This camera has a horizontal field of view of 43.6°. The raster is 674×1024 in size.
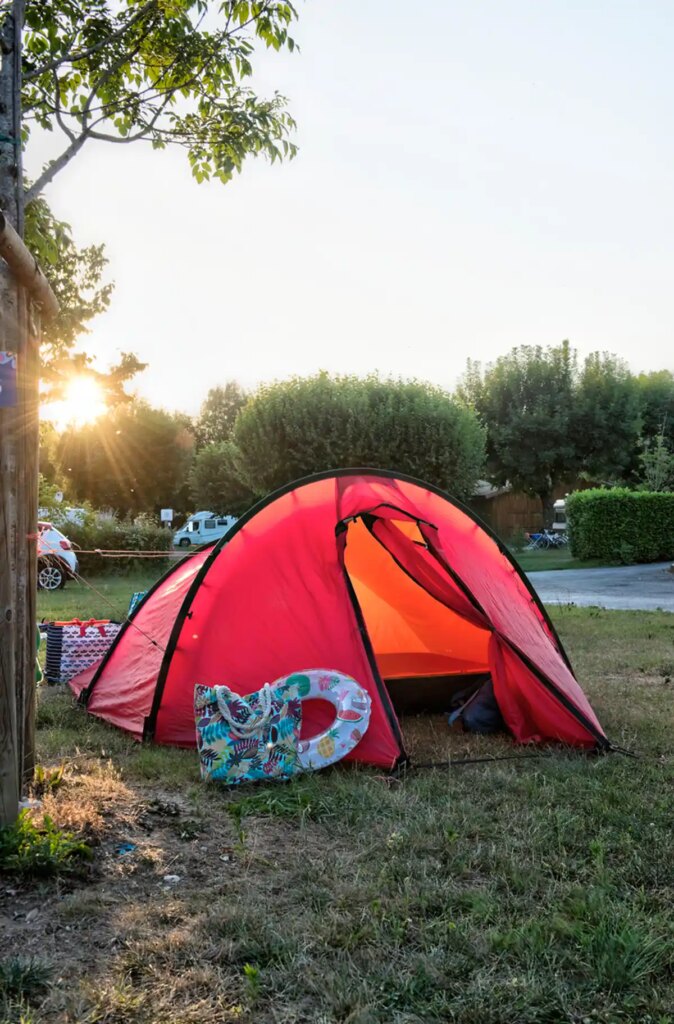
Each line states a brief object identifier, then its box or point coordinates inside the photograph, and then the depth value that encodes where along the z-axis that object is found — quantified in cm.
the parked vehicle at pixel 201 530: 3272
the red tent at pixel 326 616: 482
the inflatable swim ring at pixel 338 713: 438
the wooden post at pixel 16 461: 327
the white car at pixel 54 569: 1565
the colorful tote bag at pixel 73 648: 693
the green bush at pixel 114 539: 1977
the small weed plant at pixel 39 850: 308
